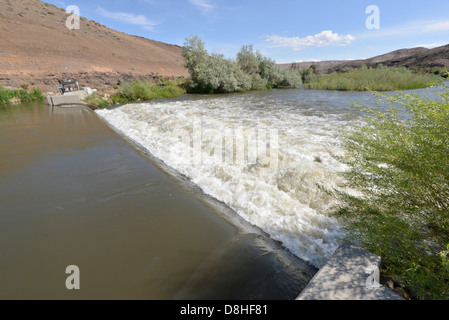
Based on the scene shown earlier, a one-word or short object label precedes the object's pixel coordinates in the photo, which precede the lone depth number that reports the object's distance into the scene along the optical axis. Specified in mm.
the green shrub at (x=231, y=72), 22578
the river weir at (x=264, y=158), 2877
